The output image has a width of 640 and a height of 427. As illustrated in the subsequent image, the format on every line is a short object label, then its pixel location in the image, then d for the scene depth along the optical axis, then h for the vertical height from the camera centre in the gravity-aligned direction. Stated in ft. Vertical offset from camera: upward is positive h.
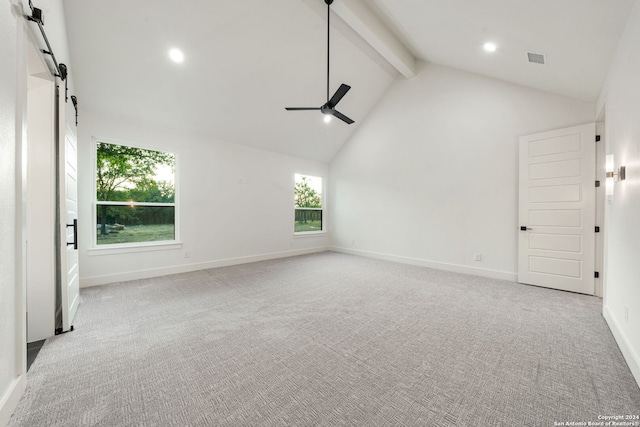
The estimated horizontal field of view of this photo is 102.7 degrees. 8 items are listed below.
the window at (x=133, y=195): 13.28 +0.94
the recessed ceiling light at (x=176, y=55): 11.20 +6.97
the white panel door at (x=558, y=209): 11.57 +0.14
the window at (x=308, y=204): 22.25 +0.73
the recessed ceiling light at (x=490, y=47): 10.70 +7.07
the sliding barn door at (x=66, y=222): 7.79 -0.32
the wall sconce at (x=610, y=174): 7.89 +1.21
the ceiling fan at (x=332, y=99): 10.89 +5.02
